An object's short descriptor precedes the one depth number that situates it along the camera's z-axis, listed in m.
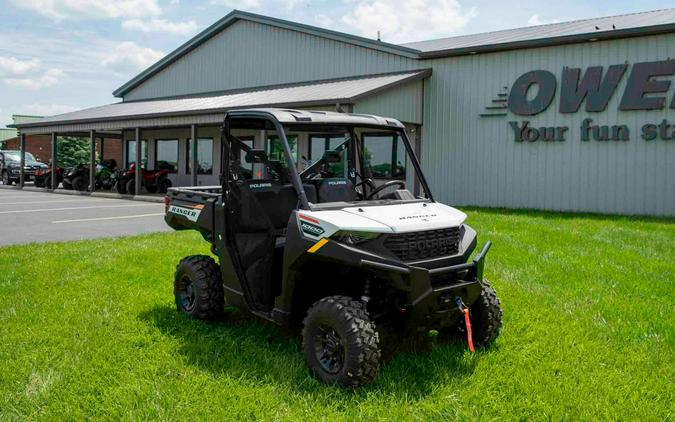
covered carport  14.95
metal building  13.96
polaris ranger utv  3.88
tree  37.78
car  28.28
